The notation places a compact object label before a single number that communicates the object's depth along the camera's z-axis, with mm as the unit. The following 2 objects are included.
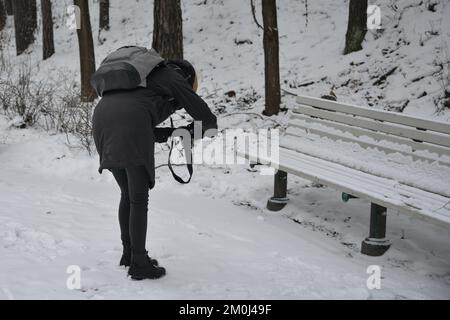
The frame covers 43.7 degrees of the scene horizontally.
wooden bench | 4418
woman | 3404
